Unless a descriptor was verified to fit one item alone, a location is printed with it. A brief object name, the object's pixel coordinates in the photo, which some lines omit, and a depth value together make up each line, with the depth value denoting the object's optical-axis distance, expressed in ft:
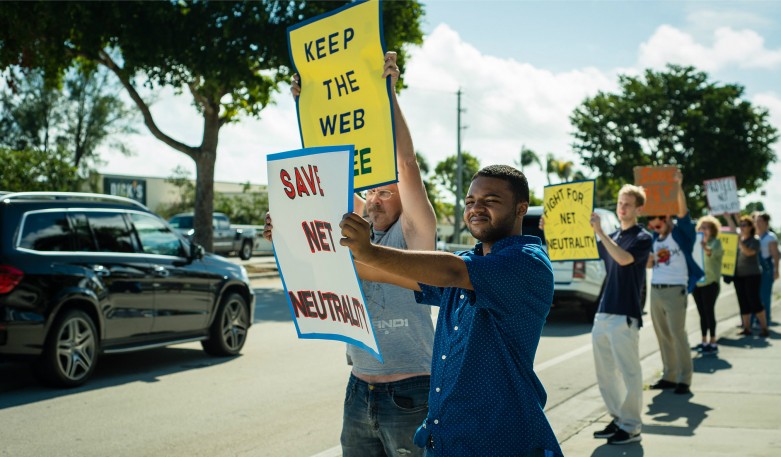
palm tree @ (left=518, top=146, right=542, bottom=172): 270.05
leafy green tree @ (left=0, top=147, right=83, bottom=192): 138.41
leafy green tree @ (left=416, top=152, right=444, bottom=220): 263.90
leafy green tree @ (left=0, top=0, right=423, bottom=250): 64.90
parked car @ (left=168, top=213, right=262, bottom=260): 110.22
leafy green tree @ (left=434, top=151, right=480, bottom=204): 297.53
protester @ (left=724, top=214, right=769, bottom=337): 41.91
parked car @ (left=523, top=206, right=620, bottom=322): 44.50
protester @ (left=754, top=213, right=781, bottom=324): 45.16
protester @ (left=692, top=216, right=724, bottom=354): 35.35
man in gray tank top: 11.04
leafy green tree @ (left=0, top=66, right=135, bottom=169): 171.94
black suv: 24.85
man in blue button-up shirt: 8.56
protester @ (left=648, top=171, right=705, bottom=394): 26.43
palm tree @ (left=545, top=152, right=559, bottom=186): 264.93
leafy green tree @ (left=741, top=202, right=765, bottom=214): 286.25
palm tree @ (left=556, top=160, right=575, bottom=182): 231.09
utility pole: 145.98
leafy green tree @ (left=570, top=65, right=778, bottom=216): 159.74
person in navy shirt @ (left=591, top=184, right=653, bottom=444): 20.58
